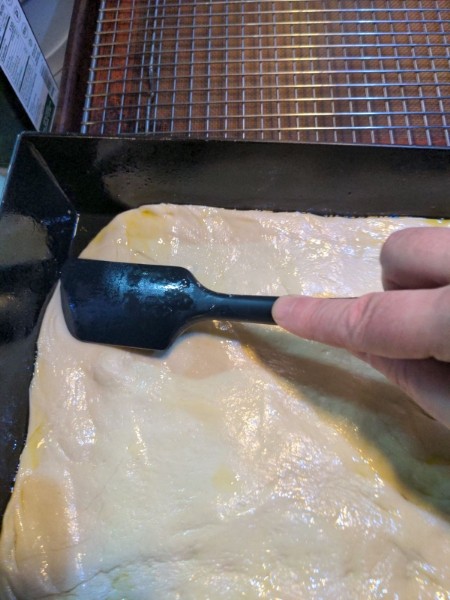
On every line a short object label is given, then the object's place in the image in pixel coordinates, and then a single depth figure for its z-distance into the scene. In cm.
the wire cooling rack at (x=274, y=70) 32
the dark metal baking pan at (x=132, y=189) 24
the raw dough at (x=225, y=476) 19
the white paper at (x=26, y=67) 26
